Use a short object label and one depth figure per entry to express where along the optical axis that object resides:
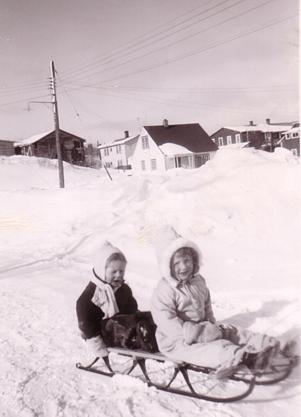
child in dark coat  3.34
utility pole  5.83
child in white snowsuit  2.81
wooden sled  2.76
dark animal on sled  3.21
